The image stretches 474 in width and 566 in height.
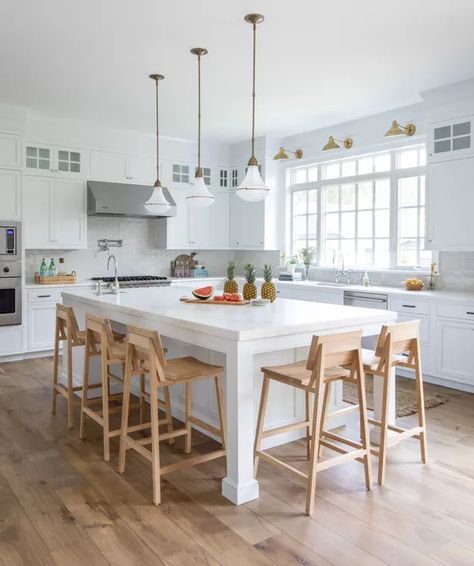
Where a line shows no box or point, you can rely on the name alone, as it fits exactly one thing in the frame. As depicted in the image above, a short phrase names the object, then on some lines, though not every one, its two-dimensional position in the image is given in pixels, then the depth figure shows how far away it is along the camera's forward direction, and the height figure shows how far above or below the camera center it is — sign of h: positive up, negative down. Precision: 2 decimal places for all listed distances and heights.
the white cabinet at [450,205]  4.88 +0.56
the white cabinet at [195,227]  7.34 +0.51
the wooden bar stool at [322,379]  2.54 -0.62
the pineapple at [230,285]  4.05 -0.18
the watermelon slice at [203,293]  3.94 -0.24
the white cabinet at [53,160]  6.18 +1.23
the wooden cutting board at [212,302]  3.73 -0.30
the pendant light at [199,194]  3.94 +0.51
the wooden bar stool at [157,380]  2.69 -0.65
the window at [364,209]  5.96 +0.68
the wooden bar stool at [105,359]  3.25 -0.64
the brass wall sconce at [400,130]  5.17 +1.41
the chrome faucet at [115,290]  4.57 -0.26
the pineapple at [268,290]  3.88 -0.21
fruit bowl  5.43 -0.23
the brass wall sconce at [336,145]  5.88 +1.42
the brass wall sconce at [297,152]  7.03 +1.50
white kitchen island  2.64 -0.42
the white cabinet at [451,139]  4.84 +1.19
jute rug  4.16 -1.17
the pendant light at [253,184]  3.48 +0.52
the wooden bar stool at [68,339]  3.80 -0.60
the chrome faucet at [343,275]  6.48 -0.16
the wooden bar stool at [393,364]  2.90 -0.60
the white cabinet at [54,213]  6.16 +0.58
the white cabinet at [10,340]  5.84 -0.91
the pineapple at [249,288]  3.93 -0.20
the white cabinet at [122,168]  6.64 +1.23
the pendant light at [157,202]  4.47 +0.51
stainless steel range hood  6.40 +0.78
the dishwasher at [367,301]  5.43 -0.42
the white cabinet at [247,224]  7.36 +0.56
